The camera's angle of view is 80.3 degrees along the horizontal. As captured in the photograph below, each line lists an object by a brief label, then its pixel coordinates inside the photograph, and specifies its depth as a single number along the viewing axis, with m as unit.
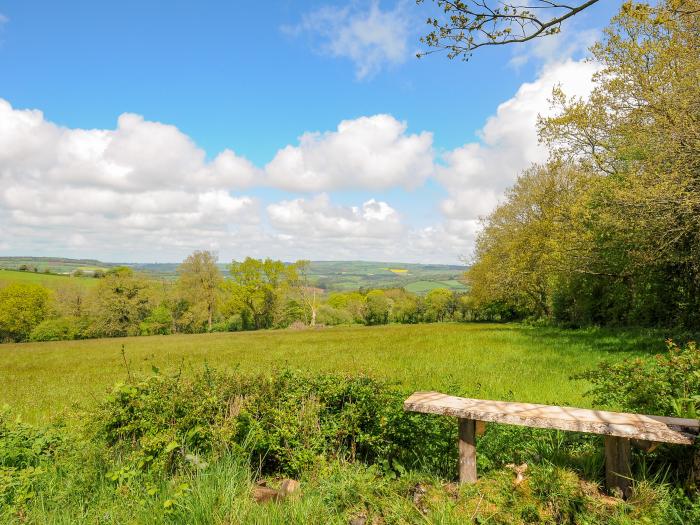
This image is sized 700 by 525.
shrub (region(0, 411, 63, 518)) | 4.55
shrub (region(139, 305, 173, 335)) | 60.44
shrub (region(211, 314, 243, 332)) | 64.88
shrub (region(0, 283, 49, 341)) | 61.38
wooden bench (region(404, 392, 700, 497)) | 3.74
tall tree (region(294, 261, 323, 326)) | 65.34
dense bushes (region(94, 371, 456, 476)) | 5.16
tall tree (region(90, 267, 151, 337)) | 56.84
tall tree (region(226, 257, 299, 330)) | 61.47
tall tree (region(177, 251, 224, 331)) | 59.75
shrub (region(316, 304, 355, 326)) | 71.00
